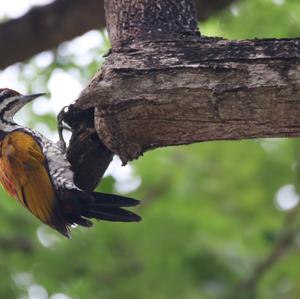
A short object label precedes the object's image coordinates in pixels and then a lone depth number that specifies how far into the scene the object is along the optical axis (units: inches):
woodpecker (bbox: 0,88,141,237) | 394.3
